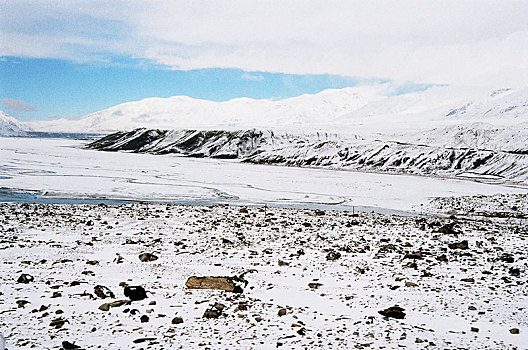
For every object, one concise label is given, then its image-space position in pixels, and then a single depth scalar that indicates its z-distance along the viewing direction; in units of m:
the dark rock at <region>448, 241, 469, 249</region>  15.39
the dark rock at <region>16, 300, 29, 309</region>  9.37
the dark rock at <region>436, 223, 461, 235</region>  18.02
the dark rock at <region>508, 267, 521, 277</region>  11.95
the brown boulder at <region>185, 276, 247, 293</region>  10.98
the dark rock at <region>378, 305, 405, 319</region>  9.24
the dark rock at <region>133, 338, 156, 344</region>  7.90
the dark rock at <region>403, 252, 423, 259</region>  14.03
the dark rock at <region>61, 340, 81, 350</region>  7.54
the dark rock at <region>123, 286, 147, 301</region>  10.15
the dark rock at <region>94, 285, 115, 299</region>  10.23
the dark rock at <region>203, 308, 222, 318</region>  9.20
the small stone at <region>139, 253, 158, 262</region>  13.70
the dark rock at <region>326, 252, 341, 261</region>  14.02
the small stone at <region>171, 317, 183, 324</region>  8.87
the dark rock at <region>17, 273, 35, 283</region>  11.00
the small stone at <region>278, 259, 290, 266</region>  13.40
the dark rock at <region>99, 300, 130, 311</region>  9.47
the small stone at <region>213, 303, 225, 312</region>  9.58
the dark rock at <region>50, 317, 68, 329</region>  8.48
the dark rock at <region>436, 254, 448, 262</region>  13.60
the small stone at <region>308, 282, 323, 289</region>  11.38
